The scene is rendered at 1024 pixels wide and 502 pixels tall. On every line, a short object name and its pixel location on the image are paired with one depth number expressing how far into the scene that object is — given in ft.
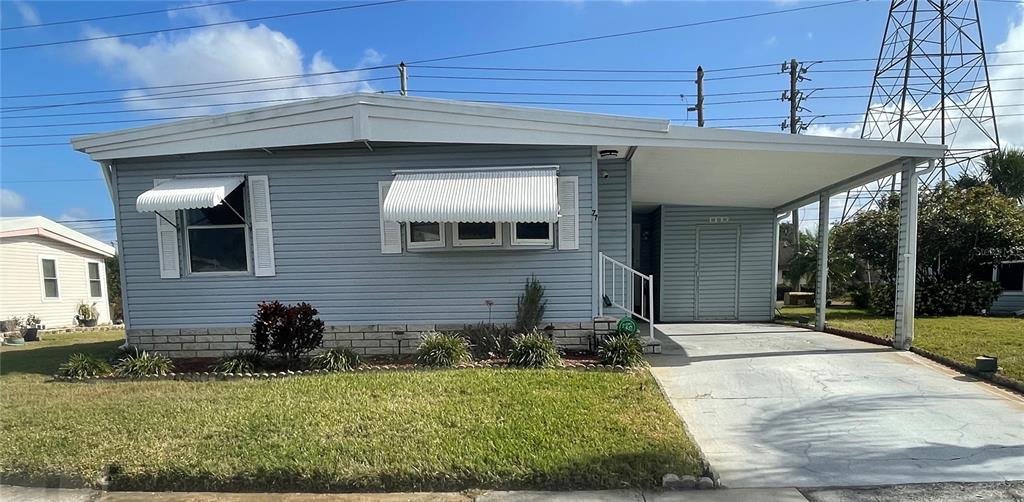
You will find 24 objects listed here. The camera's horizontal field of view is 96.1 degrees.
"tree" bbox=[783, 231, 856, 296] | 44.70
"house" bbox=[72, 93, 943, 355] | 18.94
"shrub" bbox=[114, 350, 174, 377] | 18.12
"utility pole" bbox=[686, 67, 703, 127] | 61.21
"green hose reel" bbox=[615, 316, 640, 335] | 18.94
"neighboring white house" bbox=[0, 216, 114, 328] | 45.34
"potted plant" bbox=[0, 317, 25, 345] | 38.64
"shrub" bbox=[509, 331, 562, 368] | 17.62
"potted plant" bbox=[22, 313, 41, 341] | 40.45
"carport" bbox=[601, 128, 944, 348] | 18.44
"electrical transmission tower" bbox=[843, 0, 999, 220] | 51.72
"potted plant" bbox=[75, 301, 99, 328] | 52.49
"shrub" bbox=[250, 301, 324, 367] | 17.94
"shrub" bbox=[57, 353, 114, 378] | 18.01
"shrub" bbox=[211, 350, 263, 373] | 17.89
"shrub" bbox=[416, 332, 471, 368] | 18.04
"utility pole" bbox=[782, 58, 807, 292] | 64.54
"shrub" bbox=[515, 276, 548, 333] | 19.81
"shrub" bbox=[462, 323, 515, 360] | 19.33
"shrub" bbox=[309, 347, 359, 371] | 18.33
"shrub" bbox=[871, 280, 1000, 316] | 35.12
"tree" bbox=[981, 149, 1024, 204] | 46.19
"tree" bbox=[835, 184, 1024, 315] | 34.99
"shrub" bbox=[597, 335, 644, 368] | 17.58
